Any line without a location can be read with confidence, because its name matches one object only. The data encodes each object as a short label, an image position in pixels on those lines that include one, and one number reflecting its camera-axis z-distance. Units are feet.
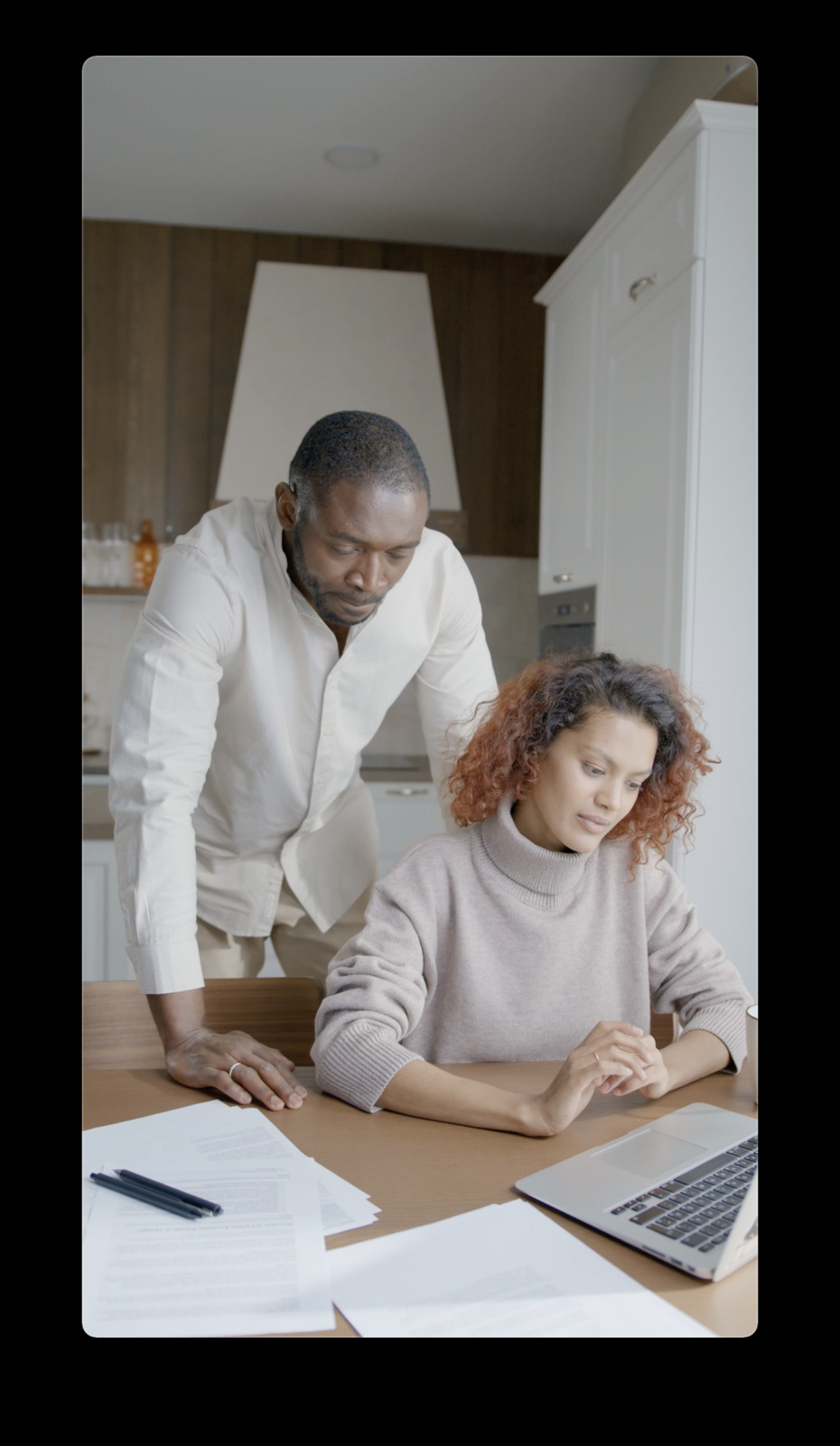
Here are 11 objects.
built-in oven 6.36
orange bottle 7.76
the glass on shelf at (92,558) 7.56
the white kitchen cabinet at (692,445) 4.00
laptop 1.98
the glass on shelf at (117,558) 7.95
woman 3.39
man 3.26
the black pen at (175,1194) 2.15
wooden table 1.96
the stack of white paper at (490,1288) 1.86
